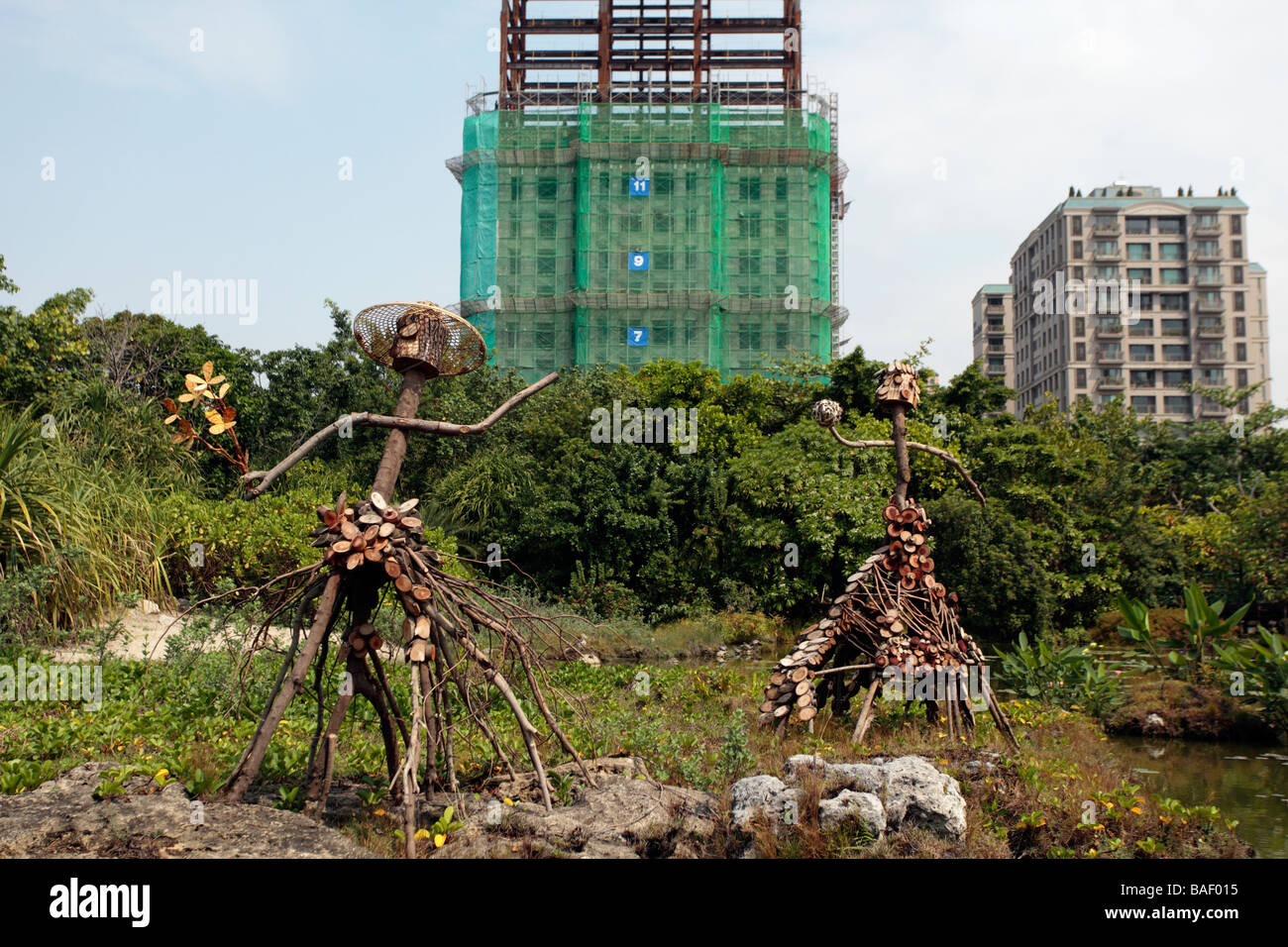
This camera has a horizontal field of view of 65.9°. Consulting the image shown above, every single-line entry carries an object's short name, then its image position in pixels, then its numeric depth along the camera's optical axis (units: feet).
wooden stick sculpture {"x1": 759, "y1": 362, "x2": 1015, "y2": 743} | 26.27
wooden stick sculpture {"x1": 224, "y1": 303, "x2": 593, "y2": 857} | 16.15
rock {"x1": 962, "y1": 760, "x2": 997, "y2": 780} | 21.17
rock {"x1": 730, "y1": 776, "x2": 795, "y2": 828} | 17.56
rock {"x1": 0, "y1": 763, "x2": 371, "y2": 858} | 14.55
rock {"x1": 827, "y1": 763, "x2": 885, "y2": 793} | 18.19
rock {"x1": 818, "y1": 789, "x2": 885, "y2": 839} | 17.22
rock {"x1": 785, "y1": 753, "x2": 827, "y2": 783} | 18.75
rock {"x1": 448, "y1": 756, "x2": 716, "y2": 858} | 16.24
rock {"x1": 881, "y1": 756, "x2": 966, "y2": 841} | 17.57
